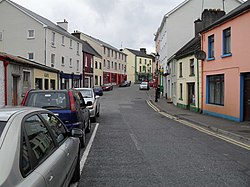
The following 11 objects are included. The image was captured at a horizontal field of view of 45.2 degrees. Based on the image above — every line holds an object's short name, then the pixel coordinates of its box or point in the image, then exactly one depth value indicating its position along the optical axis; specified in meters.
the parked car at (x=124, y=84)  69.24
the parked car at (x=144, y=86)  59.04
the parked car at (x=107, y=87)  54.76
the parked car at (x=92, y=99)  15.13
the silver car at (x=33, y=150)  2.51
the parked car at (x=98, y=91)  42.59
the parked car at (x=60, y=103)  8.21
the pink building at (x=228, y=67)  14.96
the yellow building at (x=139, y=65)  89.75
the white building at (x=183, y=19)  35.47
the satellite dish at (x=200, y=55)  19.75
